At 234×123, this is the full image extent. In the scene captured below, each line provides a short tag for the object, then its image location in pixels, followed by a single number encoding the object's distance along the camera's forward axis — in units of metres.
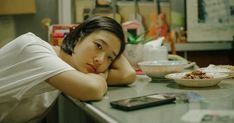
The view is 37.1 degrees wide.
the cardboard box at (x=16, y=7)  1.88
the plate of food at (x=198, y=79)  1.17
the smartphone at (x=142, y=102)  0.88
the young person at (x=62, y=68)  1.02
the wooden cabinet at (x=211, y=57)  2.46
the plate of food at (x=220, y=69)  1.34
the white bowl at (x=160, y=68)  1.38
